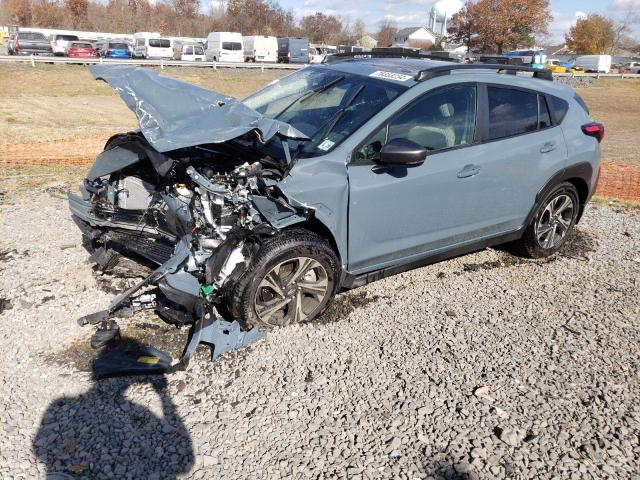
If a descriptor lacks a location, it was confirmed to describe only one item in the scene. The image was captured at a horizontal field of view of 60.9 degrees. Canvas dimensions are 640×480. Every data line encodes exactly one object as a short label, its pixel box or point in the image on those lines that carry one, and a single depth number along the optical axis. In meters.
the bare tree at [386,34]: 105.00
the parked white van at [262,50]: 42.03
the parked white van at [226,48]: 38.84
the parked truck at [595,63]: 53.97
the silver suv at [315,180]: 3.74
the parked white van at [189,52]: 37.97
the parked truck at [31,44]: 33.34
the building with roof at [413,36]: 88.06
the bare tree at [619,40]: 87.12
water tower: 79.19
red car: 33.47
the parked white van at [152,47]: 36.91
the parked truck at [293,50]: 42.97
